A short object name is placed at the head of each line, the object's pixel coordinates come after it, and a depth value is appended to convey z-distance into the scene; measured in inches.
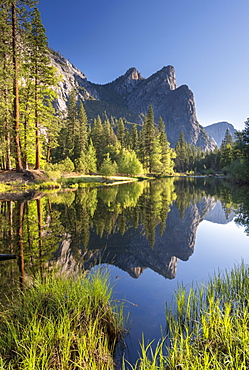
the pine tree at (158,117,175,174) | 2462.2
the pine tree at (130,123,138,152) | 2930.6
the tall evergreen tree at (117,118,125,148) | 2929.1
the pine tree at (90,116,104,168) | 2672.2
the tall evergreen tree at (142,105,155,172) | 2468.5
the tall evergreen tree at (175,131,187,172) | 4055.1
